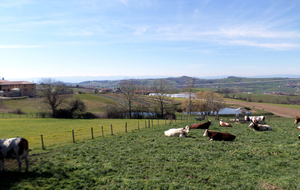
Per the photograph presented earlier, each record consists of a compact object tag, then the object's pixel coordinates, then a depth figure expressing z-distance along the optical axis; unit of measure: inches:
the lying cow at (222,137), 562.7
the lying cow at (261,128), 714.2
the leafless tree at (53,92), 2109.0
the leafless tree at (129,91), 2287.2
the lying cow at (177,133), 649.6
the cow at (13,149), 351.3
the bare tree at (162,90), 2251.5
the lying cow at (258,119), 930.6
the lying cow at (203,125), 815.3
